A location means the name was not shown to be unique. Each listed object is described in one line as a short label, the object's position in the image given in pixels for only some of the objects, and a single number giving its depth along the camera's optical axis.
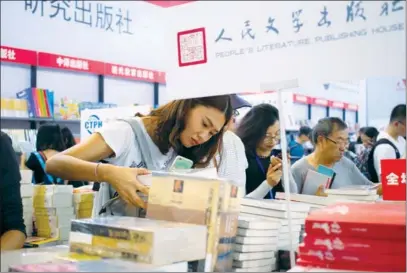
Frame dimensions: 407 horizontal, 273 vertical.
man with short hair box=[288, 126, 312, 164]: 6.49
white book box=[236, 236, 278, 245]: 1.38
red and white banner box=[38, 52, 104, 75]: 6.39
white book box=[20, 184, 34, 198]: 3.27
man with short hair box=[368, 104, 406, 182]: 4.18
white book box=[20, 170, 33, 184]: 3.23
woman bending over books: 1.85
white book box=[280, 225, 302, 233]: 1.58
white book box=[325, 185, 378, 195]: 2.25
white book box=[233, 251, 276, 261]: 1.37
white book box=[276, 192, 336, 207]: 1.90
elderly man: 3.50
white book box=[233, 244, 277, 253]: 1.37
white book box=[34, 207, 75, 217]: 3.39
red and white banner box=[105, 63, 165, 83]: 7.27
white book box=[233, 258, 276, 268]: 1.37
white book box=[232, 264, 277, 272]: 1.37
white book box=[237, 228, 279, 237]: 1.38
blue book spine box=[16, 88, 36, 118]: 6.00
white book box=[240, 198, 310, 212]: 1.61
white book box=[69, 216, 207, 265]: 1.18
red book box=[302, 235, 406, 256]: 1.20
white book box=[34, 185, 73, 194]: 3.46
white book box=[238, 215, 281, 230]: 1.39
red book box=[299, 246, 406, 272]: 1.21
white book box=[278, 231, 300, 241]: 1.56
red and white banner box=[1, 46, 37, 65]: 6.01
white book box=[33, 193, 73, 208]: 3.41
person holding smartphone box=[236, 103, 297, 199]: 3.41
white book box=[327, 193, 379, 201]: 2.20
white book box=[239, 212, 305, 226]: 1.57
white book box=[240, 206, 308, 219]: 1.60
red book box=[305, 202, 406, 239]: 1.20
